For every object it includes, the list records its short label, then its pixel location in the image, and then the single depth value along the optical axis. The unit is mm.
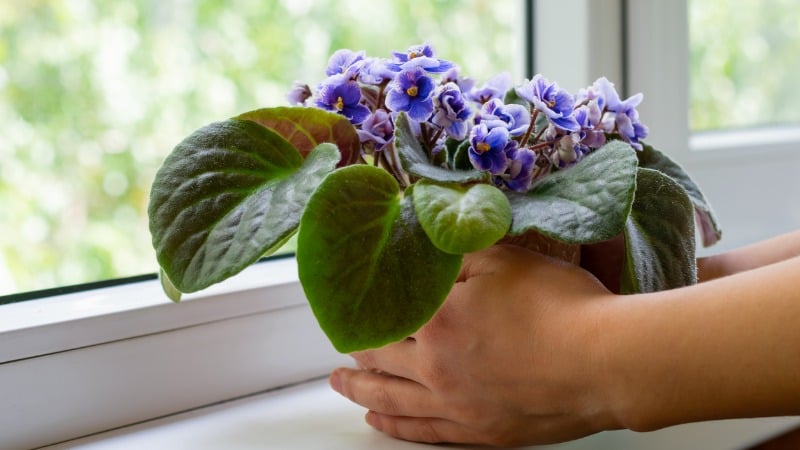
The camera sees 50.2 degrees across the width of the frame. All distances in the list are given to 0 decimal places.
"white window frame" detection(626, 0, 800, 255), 1179
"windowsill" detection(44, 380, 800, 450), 738
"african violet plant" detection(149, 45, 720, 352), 544
